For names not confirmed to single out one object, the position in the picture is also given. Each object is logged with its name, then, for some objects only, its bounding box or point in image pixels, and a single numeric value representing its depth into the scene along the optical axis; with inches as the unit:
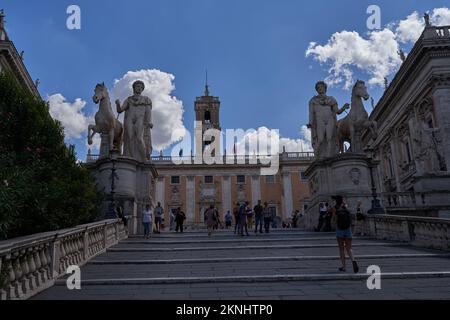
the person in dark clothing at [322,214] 607.8
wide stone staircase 214.5
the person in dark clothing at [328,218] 586.6
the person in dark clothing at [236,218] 634.4
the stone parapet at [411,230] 411.2
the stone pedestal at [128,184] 588.1
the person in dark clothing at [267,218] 638.2
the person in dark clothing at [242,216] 589.9
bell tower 2687.0
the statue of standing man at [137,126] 652.7
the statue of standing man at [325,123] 693.9
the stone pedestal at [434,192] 680.8
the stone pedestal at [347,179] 624.1
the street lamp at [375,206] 541.0
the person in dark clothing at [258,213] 652.3
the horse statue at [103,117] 619.8
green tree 286.4
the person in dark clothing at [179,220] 706.8
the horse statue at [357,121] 666.8
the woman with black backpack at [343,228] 289.7
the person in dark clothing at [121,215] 541.8
